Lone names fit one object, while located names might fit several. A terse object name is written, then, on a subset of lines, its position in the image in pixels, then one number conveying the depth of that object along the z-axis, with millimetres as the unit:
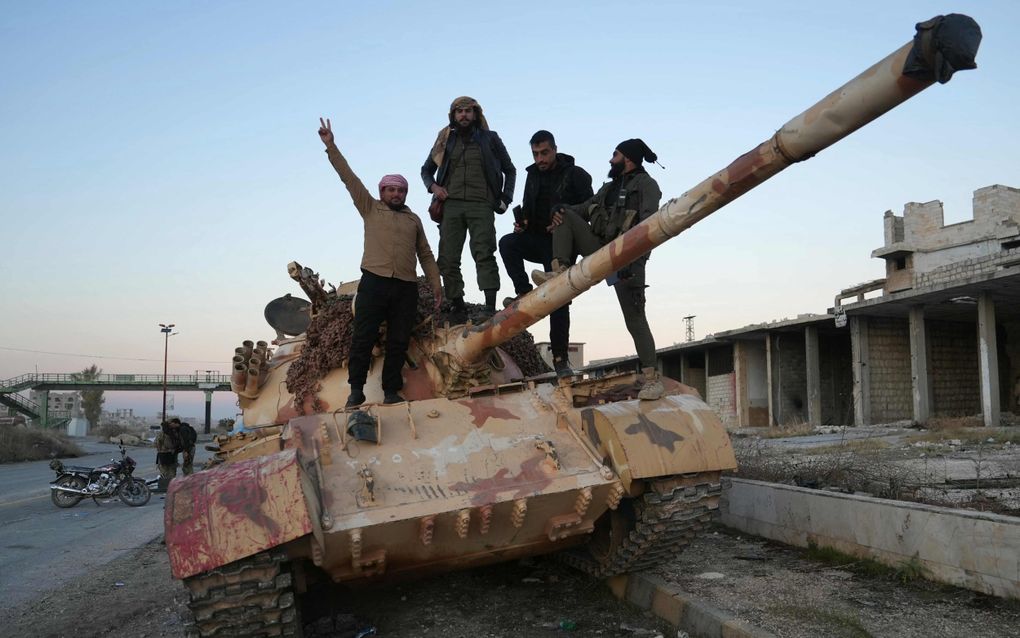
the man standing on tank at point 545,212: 7477
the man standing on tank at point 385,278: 6238
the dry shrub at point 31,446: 31453
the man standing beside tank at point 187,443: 16438
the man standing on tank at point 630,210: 6207
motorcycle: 15117
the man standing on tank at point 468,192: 7305
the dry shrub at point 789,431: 20641
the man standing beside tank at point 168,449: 16719
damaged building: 20047
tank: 4113
